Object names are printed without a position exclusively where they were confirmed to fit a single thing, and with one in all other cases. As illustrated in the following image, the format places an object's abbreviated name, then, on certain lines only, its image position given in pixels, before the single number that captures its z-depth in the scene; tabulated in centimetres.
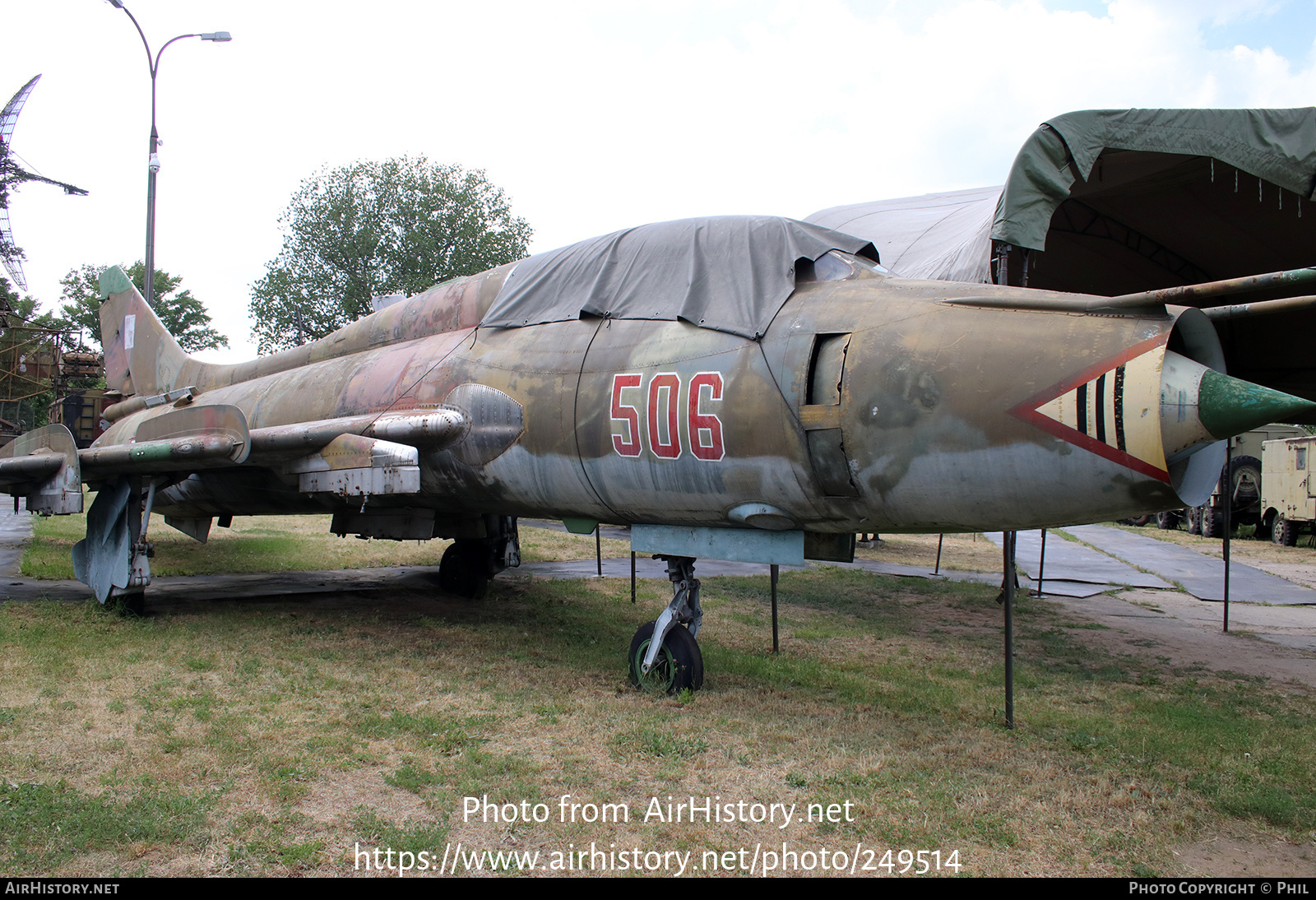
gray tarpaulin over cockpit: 554
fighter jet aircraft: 421
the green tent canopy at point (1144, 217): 702
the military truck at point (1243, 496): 2406
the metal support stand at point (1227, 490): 808
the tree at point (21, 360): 3066
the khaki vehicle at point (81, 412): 2486
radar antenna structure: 3516
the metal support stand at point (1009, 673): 531
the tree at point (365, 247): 3847
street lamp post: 1353
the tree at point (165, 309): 5575
